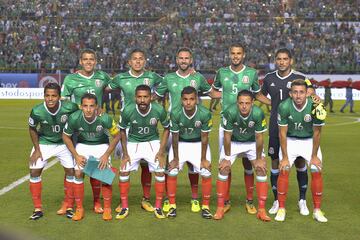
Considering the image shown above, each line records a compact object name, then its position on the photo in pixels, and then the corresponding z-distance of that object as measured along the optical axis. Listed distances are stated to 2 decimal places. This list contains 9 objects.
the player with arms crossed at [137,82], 8.27
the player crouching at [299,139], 7.56
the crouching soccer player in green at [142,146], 7.82
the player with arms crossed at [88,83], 8.12
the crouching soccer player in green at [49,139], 7.56
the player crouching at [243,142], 7.68
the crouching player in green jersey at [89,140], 7.55
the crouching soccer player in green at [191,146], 7.80
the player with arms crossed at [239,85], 8.16
